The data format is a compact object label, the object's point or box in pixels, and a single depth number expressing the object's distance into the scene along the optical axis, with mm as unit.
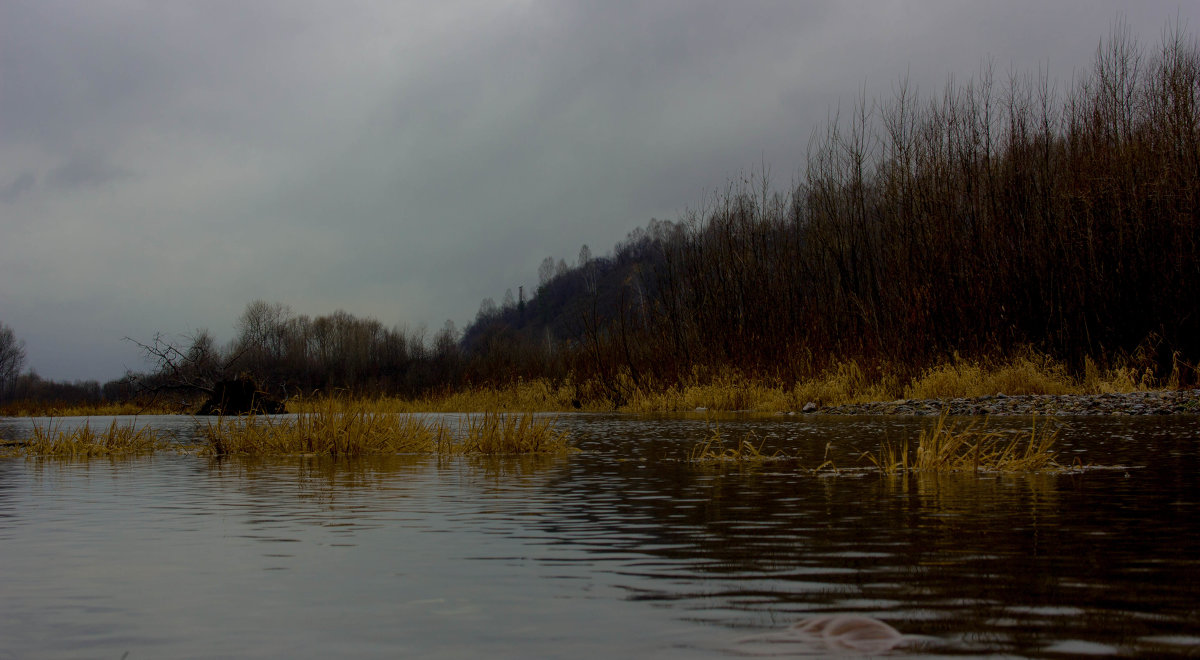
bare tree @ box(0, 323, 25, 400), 68775
